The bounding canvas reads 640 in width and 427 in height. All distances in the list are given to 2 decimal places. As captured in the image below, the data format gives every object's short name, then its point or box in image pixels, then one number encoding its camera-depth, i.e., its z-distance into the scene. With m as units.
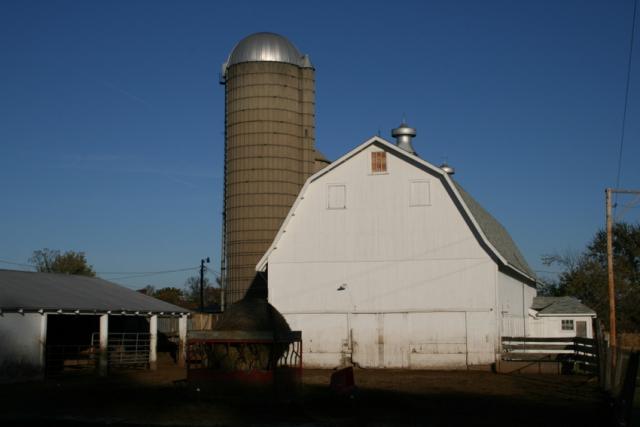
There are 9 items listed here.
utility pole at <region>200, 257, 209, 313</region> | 54.52
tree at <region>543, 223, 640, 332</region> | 61.03
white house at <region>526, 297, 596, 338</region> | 41.00
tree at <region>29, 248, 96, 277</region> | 69.74
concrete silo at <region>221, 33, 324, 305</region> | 42.12
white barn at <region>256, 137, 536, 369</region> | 30.89
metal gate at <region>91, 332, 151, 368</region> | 31.77
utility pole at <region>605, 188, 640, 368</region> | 28.35
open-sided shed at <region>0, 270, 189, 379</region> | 26.02
